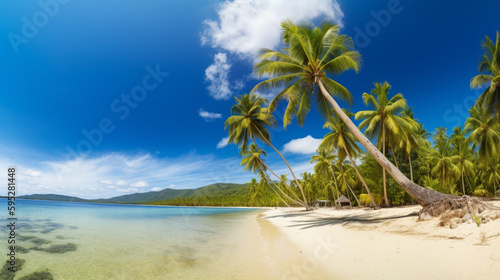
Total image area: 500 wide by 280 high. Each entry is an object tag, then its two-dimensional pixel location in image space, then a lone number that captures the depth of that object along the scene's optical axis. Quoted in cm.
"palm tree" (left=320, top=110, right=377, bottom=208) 1867
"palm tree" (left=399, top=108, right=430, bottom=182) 1700
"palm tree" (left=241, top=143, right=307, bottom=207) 2595
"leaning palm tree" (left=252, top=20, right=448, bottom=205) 1079
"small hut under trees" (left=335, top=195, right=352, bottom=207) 3072
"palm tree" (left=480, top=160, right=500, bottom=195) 2650
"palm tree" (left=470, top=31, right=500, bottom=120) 1307
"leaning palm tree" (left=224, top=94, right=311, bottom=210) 2094
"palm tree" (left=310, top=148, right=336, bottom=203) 2888
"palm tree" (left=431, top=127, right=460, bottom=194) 2383
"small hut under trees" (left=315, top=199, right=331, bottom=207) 3982
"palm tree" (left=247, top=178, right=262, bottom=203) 5528
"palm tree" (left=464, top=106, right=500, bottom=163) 1756
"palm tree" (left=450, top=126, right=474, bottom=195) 2506
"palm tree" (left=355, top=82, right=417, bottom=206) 1444
